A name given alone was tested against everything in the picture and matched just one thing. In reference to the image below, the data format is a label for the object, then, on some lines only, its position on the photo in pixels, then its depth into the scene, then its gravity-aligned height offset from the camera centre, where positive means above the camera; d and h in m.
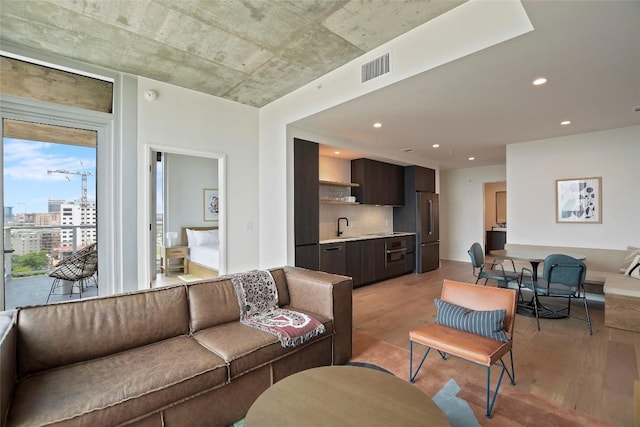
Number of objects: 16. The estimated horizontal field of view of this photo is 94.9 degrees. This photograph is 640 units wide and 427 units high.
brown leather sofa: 1.42 -0.87
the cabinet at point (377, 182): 6.05 +0.71
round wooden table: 1.27 -0.89
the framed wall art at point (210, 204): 7.12 +0.29
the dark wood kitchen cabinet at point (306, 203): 4.47 +0.19
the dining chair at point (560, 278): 3.41 -0.78
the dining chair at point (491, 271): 4.36 -0.92
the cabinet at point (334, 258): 4.83 -0.72
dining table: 3.88 -0.62
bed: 5.66 -0.69
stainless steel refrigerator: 6.76 -0.43
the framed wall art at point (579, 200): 4.70 +0.21
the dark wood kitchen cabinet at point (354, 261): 5.23 -0.83
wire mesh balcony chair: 3.38 -0.63
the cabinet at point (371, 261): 5.48 -0.89
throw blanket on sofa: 2.18 -0.84
